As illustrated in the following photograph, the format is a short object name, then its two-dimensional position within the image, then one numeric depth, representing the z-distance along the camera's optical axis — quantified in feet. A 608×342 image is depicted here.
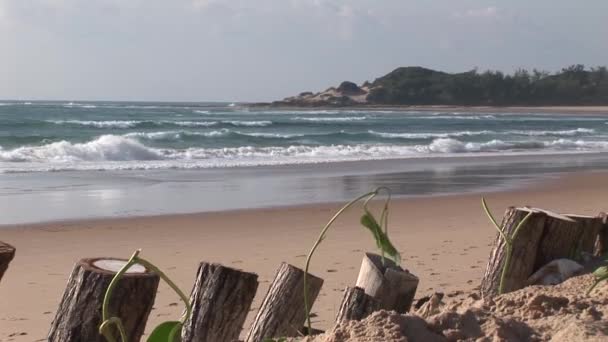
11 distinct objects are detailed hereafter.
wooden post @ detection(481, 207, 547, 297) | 12.67
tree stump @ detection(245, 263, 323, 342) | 10.66
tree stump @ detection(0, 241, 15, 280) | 9.07
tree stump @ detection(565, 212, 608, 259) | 13.73
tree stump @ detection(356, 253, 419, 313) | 10.77
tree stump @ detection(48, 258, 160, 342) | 8.39
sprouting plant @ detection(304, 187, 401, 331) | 9.26
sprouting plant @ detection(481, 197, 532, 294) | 11.00
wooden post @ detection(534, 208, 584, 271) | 13.00
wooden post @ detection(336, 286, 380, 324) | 10.37
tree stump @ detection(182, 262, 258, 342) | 9.87
